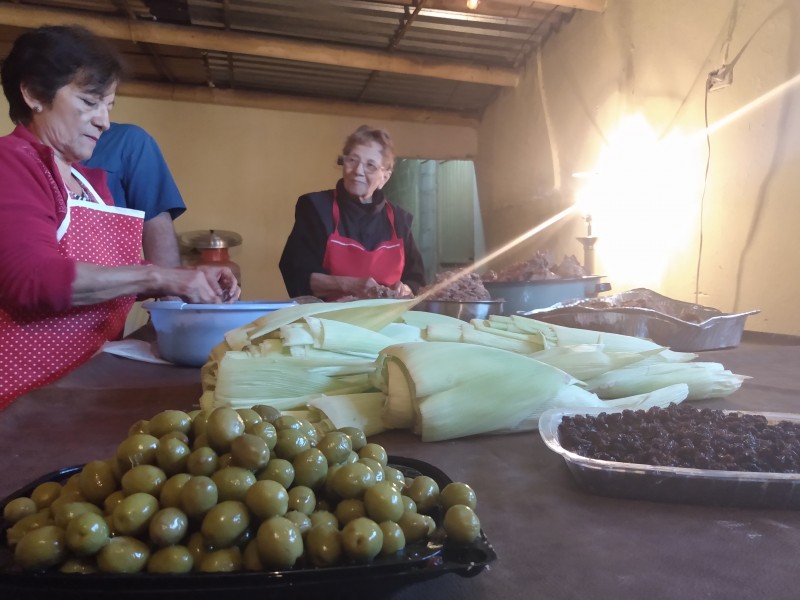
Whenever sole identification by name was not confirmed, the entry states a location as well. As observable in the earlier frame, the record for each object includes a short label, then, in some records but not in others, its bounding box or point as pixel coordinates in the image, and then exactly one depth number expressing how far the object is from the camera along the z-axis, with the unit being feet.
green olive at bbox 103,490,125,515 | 2.21
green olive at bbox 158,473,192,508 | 2.19
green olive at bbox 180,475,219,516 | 2.13
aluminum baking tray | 7.61
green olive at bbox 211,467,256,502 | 2.21
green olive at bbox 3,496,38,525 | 2.25
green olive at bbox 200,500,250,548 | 2.06
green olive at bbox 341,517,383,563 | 1.99
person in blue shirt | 8.87
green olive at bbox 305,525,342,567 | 2.03
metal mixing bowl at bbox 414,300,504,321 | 8.11
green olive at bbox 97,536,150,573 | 1.94
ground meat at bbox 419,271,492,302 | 8.39
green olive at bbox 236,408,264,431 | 2.57
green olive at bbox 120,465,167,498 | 2.22
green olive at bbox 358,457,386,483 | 2.40
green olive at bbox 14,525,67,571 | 1.93
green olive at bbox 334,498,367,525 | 2.23
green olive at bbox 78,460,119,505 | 2.33
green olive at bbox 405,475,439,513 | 2.41
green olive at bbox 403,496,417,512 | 2.27
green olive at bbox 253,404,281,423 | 2.84
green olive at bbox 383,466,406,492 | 2.49
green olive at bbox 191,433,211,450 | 2.46
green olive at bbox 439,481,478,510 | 2.36
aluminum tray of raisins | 2.89
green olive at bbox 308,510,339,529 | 2.17
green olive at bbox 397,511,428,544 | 2.19
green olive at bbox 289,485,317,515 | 2.26
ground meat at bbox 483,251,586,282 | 10.63
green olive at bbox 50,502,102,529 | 2.07
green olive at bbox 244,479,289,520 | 2.13
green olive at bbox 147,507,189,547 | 2.03
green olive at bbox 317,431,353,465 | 2.51
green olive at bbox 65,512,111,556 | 1.96
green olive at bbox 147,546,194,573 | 1.97
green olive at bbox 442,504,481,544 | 2.15
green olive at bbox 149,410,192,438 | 2.55
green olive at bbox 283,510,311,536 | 2.13
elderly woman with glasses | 12.53
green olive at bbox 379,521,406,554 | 2.07
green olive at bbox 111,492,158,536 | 2.07
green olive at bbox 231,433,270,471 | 2.32
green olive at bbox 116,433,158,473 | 2.35
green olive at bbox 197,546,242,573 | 1.98
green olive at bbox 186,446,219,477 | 2.32
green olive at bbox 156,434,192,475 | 2.34
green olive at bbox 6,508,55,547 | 2.12
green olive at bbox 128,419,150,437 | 2.62
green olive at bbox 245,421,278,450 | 2.46
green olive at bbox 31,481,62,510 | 2.38
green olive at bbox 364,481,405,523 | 2.15
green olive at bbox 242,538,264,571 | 2.00
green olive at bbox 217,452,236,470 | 2.37
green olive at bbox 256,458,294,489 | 2.32
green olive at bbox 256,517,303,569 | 1.98
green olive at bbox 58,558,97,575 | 1.95
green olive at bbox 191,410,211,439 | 2.56
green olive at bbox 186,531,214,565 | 2.05
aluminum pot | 9.62
